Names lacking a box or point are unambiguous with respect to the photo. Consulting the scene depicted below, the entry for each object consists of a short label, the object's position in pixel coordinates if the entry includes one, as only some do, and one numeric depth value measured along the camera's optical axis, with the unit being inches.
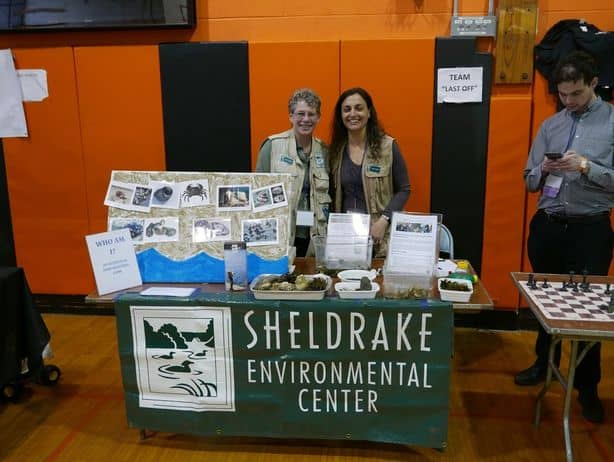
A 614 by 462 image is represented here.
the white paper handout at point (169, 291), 80.7
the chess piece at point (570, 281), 83.5
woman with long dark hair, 100.7
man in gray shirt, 86.4
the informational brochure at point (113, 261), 82.7
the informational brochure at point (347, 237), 89.5
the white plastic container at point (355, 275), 85.0
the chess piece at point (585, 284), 82.4
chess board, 72.5
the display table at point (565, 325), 68.1
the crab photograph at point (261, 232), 85.9
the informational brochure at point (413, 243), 82.7
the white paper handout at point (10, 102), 137.7
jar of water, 81.8
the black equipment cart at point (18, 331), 95.8
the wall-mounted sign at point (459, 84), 124.3
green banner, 78.0
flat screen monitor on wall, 129.2
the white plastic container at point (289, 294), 77.5
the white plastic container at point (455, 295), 76.3
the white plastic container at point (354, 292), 77.7
